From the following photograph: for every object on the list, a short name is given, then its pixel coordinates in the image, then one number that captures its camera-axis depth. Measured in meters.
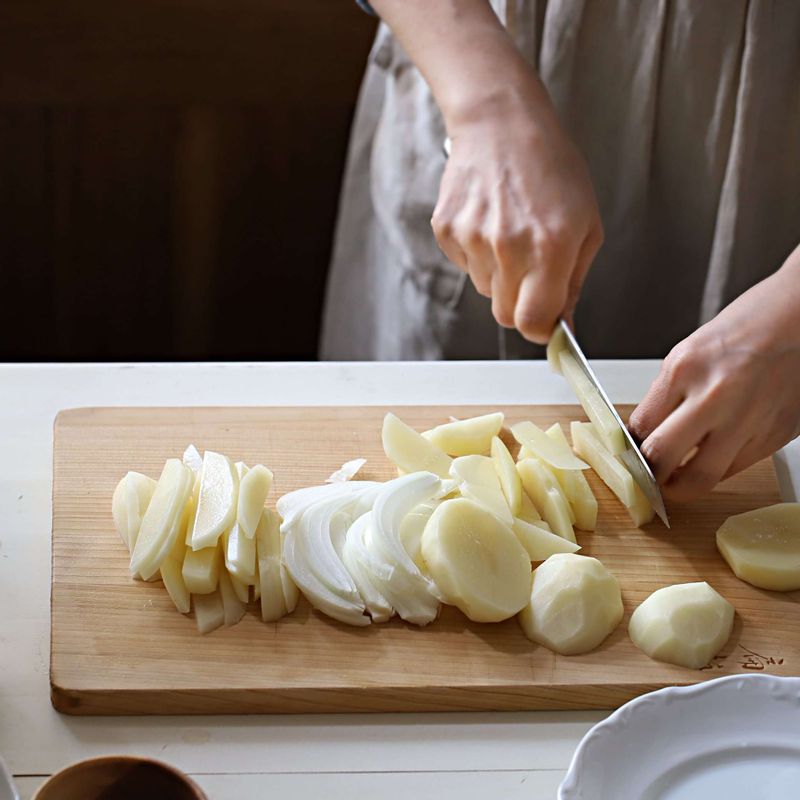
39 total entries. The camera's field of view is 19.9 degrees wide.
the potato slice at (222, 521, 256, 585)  1.18
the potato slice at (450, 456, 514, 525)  1.24
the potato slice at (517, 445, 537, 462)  1.31
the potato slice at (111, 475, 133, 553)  1.22
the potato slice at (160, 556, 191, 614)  1.18
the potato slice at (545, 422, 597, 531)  1.26
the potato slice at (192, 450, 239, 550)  1.19
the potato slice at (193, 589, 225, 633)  1.17
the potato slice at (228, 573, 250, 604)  1.19
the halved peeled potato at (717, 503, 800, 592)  1.22
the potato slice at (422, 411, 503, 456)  1.32
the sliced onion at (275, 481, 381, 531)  1.24
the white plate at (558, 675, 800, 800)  1.06
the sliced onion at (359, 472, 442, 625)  1.18
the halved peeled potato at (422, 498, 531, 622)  1.17
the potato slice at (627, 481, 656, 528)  1.26
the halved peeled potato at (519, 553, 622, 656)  1.17
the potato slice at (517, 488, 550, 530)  1.25
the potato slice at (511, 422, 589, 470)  1.28
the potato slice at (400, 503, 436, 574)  1.20
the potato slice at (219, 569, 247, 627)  1.18
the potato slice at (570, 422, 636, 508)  1.27
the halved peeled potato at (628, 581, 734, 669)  1.17
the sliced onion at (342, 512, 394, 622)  1.18
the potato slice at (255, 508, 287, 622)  1.18
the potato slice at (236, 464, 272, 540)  1.20
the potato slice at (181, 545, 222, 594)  1.18
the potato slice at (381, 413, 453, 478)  1.28
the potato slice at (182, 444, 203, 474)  1.26
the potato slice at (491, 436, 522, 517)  1.25
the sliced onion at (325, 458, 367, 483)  1.29
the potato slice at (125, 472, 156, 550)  1.21
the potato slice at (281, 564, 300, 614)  1.18
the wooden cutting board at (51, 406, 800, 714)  1.14
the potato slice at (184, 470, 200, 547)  1.20
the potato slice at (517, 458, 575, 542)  1.25
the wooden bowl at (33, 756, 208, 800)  0.98
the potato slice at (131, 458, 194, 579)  1.19
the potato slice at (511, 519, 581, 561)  1.23
